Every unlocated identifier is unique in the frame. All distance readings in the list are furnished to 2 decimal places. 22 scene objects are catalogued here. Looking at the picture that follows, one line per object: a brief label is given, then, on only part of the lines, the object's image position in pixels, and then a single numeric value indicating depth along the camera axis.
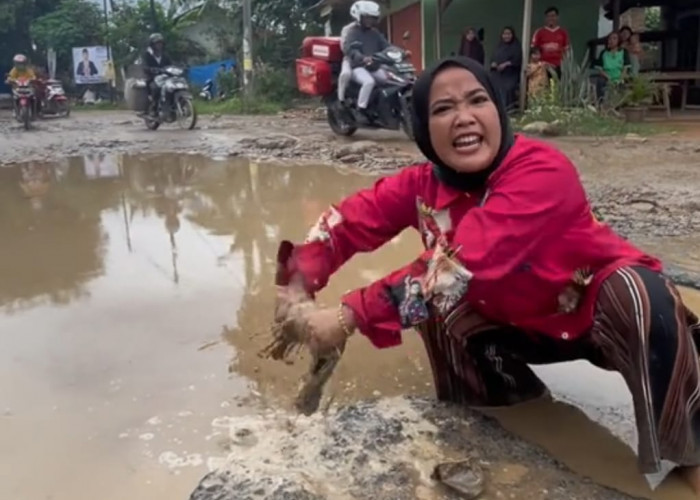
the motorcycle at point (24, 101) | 13.40
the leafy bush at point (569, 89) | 9.45
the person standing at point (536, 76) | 9.93
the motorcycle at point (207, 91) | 20.44
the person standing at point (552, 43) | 10.15
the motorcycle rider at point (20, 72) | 14.33
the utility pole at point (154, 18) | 21.11
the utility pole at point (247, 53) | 15.25
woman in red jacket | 1.80
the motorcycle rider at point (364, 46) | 8.98
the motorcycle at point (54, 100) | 16.34
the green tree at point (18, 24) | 22.03
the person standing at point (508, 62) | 10.63
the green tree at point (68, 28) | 22.44
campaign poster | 22.12
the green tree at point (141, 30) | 21.94
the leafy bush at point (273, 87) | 17.58
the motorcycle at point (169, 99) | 11.82
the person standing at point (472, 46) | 11.58
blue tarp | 22.16
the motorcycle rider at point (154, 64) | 12.05
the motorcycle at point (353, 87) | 8.86
